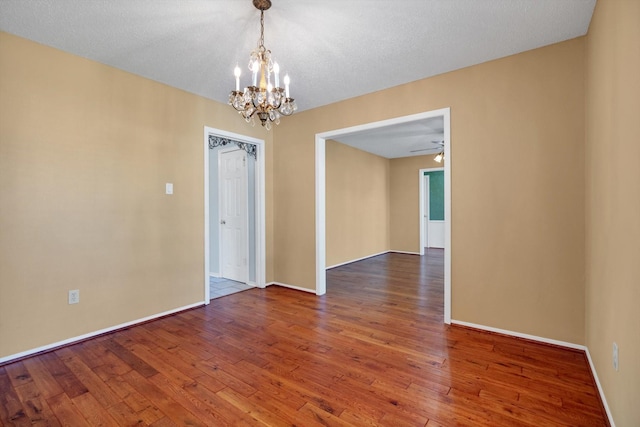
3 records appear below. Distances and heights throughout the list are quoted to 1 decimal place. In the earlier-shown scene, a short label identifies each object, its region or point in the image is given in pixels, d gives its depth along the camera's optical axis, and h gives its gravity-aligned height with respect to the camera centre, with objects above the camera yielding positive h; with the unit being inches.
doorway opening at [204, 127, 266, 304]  172.9 -2.8
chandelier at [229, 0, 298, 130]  81.3 +32.1
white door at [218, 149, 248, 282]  181.9 -2.8
